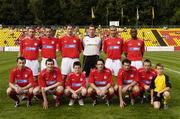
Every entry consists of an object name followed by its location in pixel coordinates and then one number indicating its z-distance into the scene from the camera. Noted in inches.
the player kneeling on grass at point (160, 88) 374.6
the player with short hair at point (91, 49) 443.8
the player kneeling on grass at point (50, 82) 379.2
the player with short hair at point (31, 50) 447.8
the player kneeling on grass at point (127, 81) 384.2
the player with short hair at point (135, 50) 442.6
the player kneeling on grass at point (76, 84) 386.0
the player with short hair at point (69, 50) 444.5
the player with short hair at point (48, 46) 442.0
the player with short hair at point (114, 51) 450.9
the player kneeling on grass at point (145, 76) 400.8
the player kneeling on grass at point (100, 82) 385.4
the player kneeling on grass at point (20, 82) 379.6
